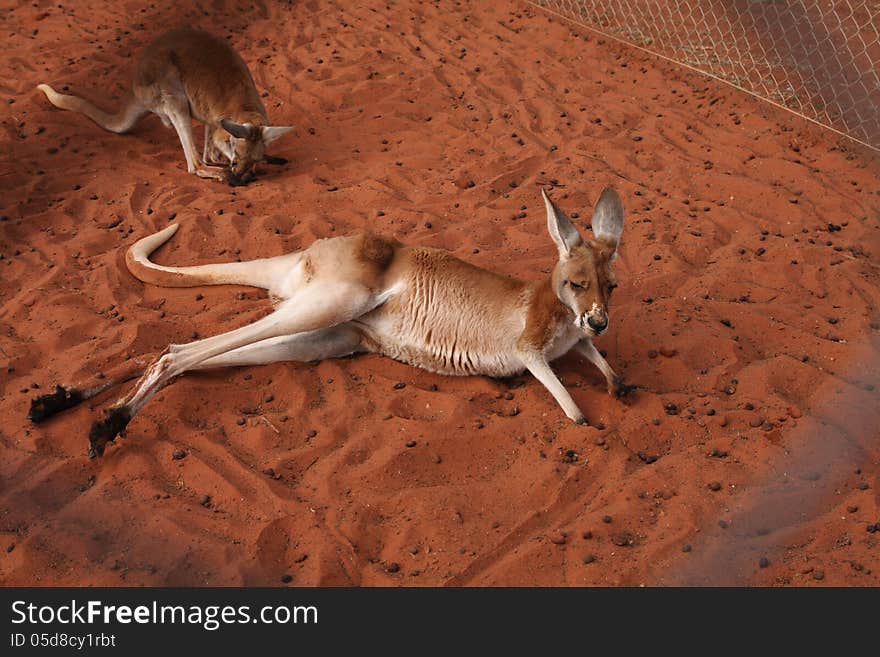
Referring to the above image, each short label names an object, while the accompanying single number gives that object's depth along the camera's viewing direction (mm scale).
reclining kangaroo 3373
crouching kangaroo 5836
